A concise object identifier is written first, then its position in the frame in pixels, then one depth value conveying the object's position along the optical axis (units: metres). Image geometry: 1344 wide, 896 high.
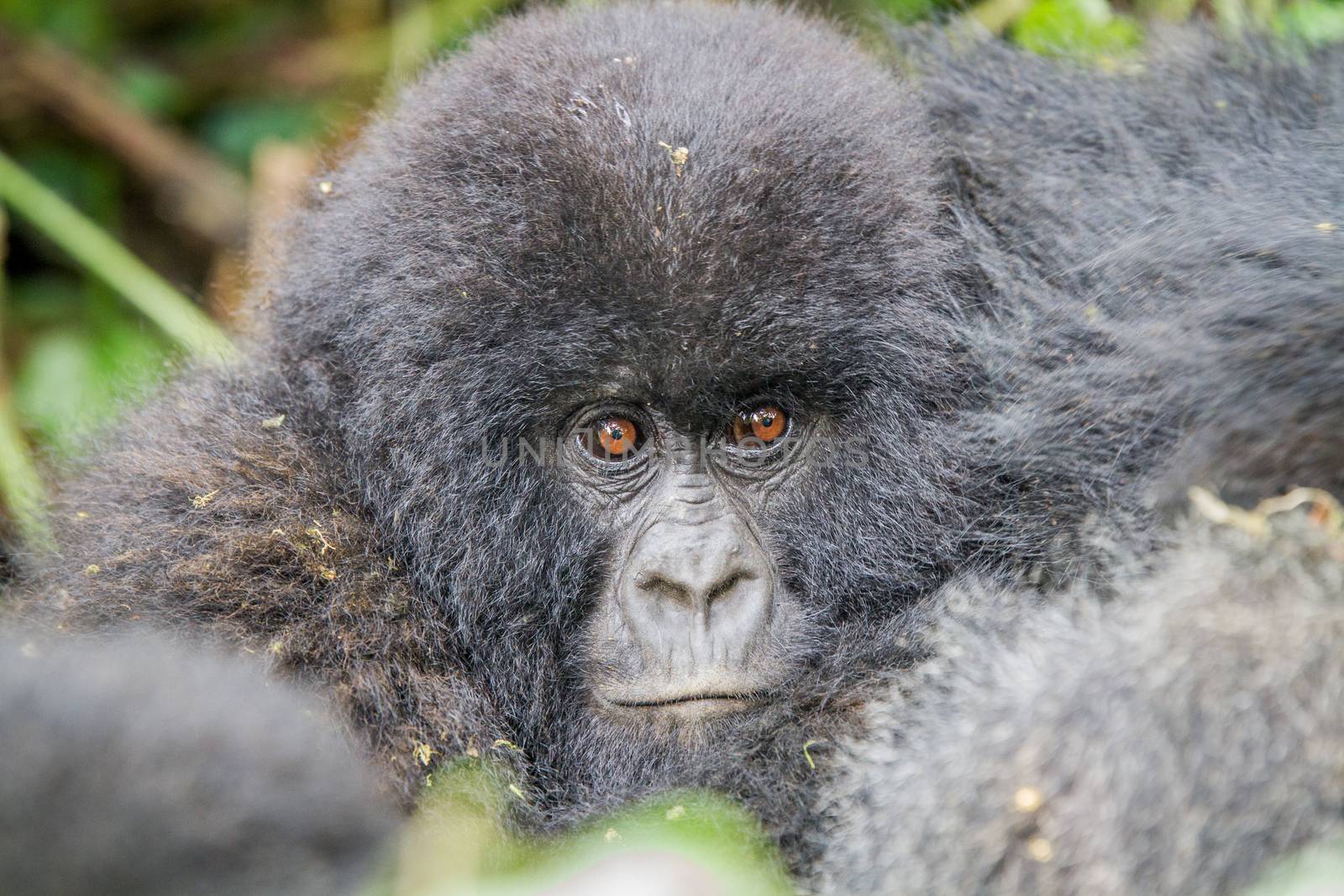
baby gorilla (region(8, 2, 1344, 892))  4.91
